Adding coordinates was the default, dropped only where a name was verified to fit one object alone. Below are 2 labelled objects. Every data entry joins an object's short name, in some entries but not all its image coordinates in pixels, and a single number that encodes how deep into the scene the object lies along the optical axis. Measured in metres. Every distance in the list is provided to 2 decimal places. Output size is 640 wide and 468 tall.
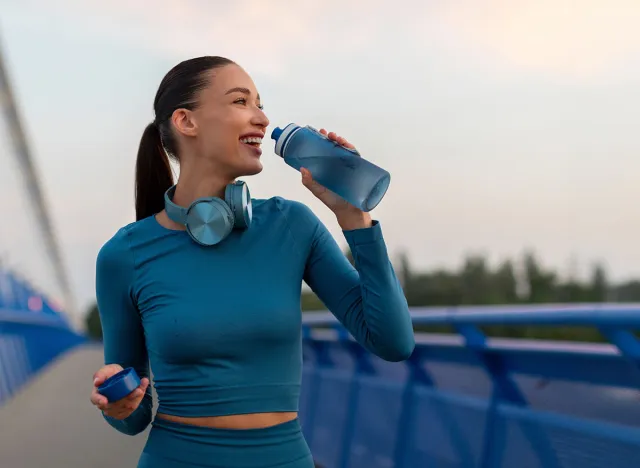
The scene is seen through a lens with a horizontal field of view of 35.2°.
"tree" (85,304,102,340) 66.88
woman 1.83
